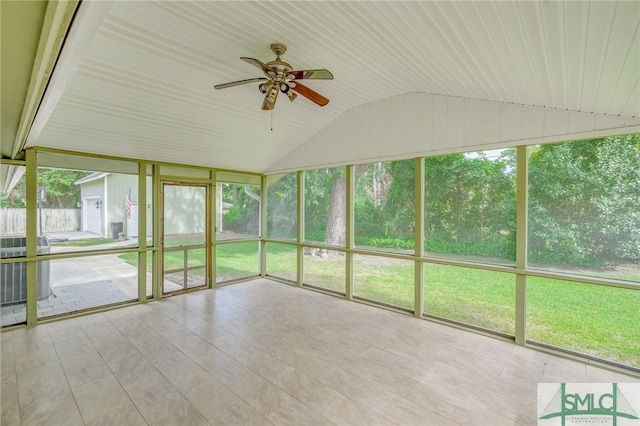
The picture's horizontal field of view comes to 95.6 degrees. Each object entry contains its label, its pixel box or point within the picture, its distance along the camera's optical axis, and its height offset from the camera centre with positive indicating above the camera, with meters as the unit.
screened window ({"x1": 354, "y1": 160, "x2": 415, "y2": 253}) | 4.49 +0.08
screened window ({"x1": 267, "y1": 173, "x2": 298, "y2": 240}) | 6.24 +0.10
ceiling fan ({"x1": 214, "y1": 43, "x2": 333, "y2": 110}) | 2.48 +1.19
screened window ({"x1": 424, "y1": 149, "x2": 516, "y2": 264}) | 3.65 +0.07
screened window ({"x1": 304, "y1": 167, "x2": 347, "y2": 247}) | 5.48 +0.09
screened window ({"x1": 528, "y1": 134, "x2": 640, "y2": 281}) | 2.95 +0.05
